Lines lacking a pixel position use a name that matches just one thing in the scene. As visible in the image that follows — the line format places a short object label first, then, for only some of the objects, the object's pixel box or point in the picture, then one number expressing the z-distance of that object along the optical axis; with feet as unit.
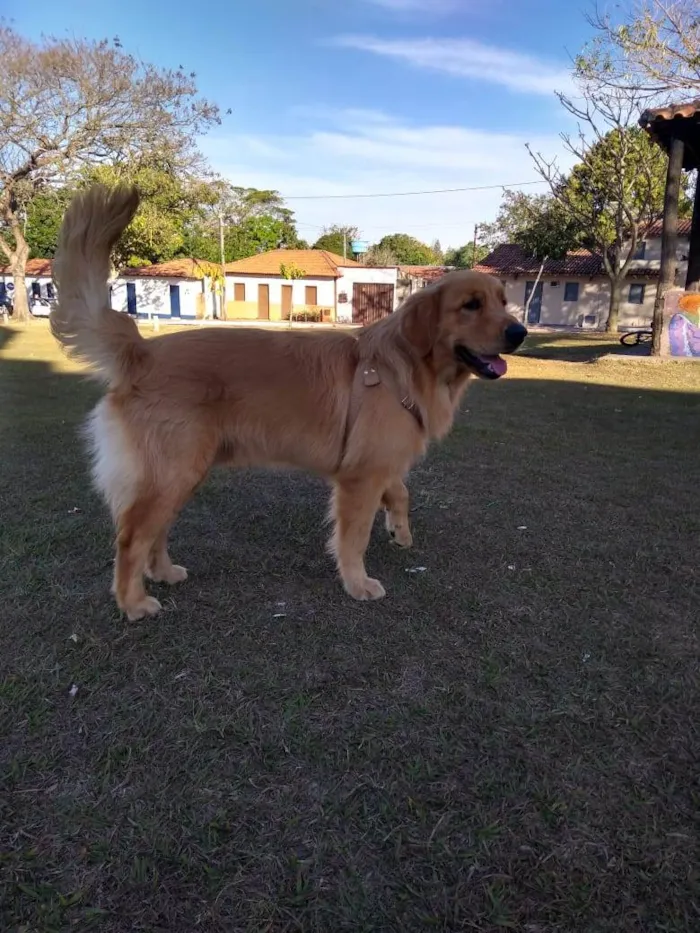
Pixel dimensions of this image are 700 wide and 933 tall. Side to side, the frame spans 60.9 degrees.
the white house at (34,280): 162.61
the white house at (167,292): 158.30
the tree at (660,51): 49.88
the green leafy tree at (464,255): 269.21
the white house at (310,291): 157.28
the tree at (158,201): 90.63
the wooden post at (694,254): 53.57
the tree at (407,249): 281.54
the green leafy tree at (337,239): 244.55
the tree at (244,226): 162.71
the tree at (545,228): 103.19
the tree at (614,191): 89.97
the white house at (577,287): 141.08
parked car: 159.37
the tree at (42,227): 96.39
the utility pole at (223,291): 152.93
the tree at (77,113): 82.43
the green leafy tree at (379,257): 237.86
